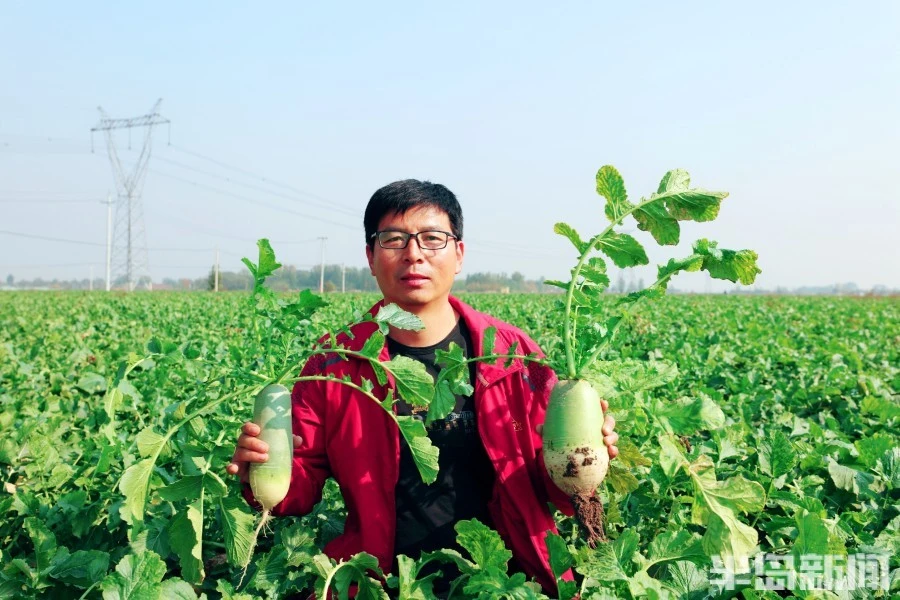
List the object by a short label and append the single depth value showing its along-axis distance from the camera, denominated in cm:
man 223
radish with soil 194
